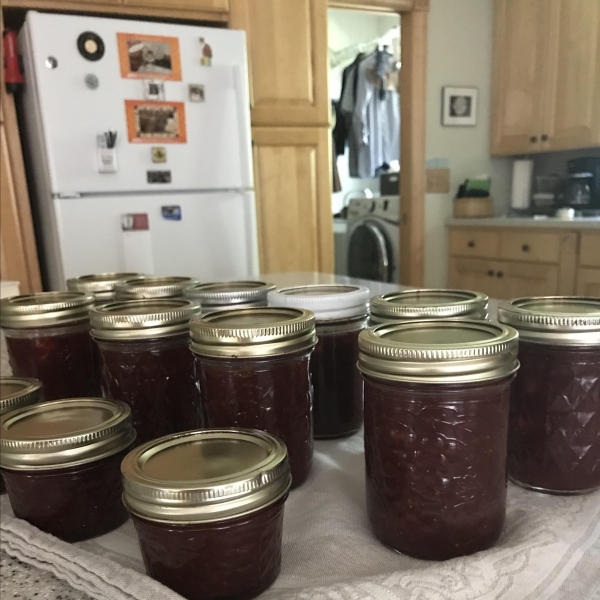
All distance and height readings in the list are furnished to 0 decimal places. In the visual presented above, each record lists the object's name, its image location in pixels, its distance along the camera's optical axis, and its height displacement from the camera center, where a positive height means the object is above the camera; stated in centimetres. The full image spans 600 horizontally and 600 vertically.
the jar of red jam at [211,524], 34 -21
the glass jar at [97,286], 78 -15
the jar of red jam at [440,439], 37 -18
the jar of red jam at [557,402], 43 -19
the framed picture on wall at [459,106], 303 +33
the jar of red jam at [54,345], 61 -18
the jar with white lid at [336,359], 58 -20
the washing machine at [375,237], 346 -44
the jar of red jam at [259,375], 46 -17
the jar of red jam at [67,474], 43 -23
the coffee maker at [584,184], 275 -11
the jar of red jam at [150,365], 52 -18
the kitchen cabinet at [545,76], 259 +44
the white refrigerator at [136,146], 192 +12
